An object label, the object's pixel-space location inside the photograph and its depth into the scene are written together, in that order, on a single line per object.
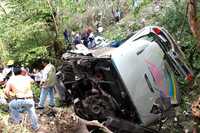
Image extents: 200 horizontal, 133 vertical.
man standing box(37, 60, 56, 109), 4.77
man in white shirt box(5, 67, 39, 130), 3.68
